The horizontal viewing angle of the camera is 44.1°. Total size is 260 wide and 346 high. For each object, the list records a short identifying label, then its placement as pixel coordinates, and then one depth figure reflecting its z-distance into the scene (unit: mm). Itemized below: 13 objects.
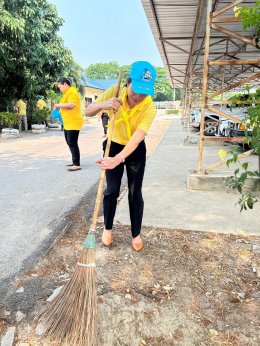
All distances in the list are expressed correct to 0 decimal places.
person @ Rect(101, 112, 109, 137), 11934
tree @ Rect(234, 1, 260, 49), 2356
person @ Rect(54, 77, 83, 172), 6277
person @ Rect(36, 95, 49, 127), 18378
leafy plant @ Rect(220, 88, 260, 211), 2018
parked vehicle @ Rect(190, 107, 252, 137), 8972
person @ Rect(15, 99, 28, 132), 15376
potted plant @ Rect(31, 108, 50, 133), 17359
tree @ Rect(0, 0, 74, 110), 12766
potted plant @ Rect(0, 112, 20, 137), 14440
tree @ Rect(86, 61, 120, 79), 102625
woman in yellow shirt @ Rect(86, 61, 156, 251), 2506
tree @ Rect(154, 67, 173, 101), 75250
